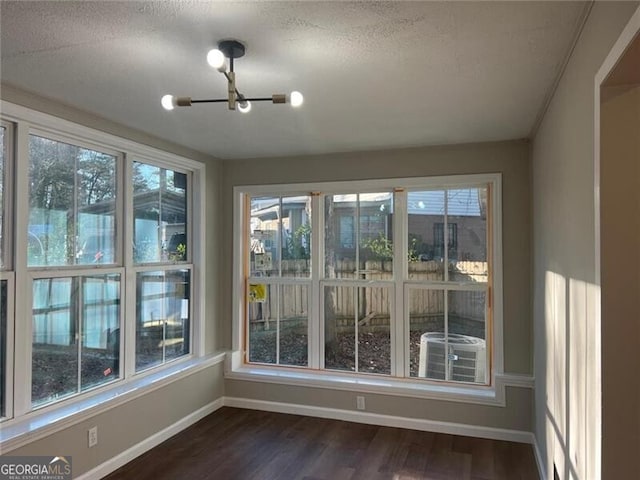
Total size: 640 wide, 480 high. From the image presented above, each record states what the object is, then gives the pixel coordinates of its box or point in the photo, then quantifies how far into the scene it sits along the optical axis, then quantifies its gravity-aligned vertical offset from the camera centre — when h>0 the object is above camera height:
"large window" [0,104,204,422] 2.44 -0.08
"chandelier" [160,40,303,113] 1.83 +0.73
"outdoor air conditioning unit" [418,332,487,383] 3.68 -0.94
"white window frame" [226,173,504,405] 3.51 -0.59
